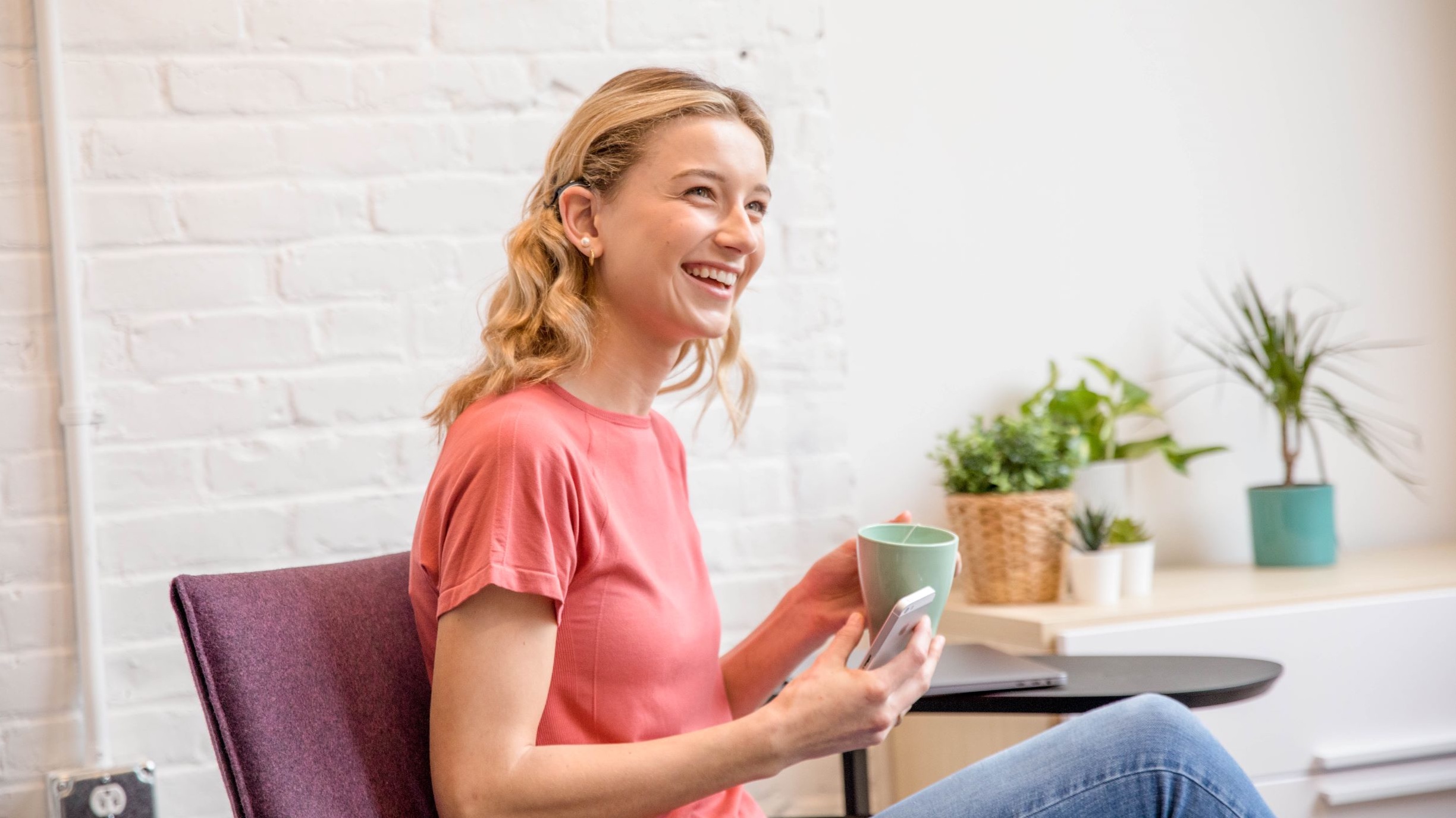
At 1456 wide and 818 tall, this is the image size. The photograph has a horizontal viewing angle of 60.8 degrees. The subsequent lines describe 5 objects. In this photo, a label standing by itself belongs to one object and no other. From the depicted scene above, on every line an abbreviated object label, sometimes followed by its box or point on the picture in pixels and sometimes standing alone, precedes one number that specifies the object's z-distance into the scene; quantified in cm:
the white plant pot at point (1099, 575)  182
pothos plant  200
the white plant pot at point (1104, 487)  197
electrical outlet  147
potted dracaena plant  207
